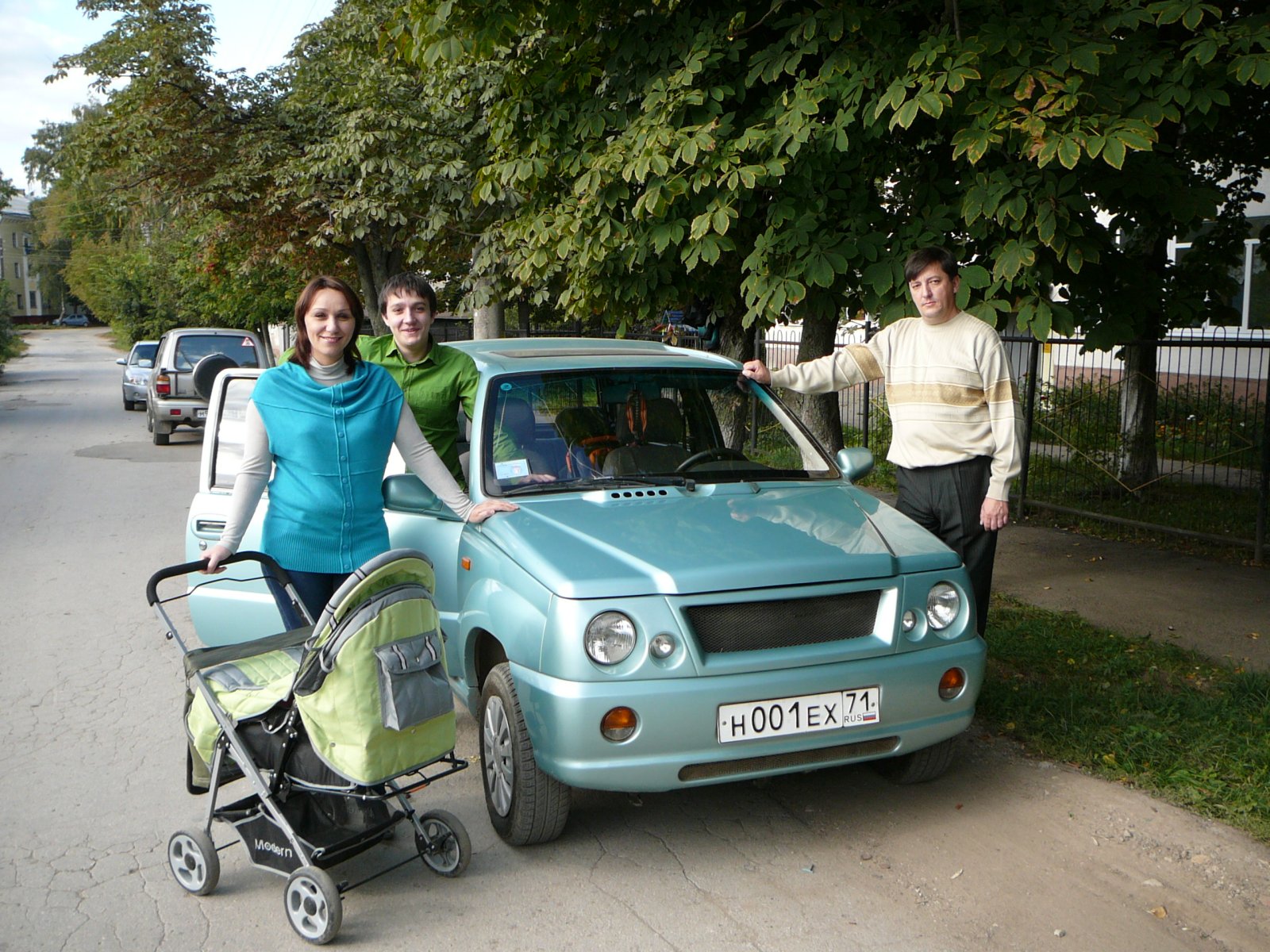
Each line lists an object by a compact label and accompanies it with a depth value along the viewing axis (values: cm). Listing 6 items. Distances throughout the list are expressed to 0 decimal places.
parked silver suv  1833
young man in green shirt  498
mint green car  373
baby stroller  343
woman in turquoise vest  410
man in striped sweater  516
